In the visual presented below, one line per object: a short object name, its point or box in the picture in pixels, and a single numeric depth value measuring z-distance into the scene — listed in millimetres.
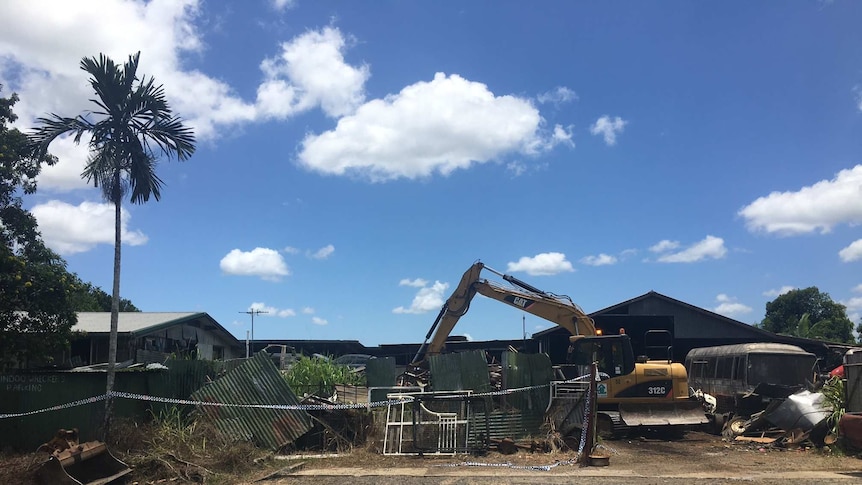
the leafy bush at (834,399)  15242
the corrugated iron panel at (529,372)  16750
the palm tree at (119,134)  14062
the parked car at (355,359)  35794
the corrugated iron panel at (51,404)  14531
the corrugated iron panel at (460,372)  17000
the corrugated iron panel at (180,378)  15680
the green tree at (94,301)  49656
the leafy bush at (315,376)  17775
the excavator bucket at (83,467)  10438
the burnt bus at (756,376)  19109
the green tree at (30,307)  15859
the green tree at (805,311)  55250
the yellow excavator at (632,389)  16625
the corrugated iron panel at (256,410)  14820
